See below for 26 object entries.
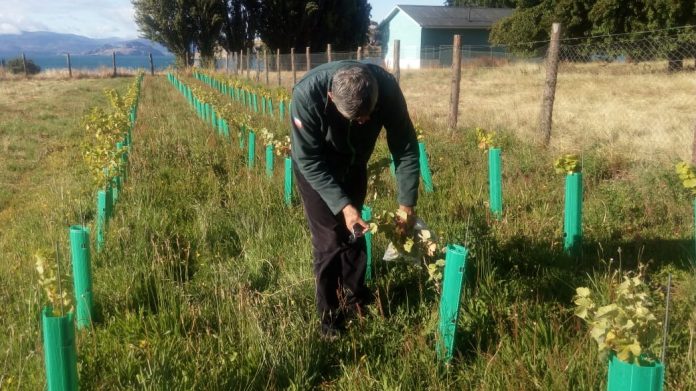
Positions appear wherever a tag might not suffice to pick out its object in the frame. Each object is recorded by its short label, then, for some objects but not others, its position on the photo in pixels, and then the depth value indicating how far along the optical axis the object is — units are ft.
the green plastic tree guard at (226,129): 27.55
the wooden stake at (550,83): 22.38
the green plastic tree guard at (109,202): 13.23
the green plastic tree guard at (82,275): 9.21
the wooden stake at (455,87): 27.86
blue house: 138.72
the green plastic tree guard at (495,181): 15.11
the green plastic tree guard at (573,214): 12.03
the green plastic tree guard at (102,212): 12.88
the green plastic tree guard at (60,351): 5.81
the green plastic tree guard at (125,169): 17.51
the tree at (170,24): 127.95
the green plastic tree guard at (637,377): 4.50
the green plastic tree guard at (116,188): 15.68
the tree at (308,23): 120.88
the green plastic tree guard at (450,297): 7.83
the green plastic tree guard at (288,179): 16.40
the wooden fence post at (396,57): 33.15
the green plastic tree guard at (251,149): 20.86
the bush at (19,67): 128.77
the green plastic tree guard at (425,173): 17.26
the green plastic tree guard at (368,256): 11.12
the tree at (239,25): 124.77
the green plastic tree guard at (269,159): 18.81
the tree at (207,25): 124.77
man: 8.75
